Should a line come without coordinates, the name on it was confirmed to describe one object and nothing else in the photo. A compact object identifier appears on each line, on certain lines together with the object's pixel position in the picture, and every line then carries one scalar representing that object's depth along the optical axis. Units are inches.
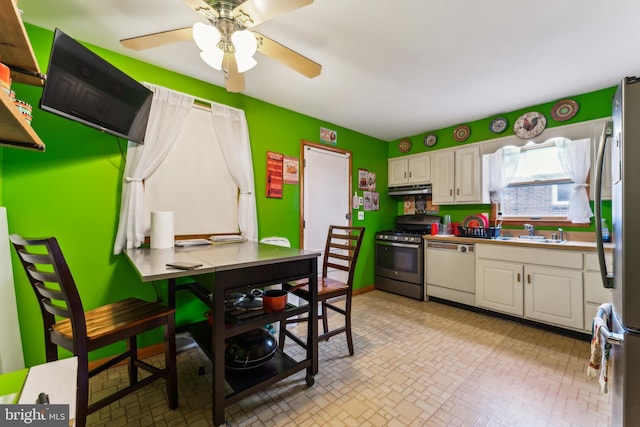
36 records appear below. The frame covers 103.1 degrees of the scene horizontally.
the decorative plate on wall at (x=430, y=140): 156.1
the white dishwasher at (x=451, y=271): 124.7
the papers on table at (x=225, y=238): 93.2
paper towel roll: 77.5
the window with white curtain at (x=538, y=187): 116.8
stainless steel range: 142.3
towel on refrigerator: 41.8
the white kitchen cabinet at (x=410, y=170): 155.5
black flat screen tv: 55.1
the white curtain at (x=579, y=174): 106.0
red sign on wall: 117.0
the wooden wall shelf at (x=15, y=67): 35.5
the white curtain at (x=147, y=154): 80.1
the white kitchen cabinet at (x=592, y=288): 90.2
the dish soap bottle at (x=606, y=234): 97.7
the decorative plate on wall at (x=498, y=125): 128.1
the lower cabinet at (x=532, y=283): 95.9
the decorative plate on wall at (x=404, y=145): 169.2
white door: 132.7
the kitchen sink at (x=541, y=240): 108.3
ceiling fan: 50.6
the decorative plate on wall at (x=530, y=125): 118.0
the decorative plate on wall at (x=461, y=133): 142.4
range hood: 154.7
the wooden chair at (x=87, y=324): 45.7
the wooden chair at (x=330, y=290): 78.1
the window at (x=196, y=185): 89.1
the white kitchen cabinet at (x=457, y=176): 134.8
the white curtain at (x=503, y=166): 126.4
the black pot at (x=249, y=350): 64.9
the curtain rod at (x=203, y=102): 95.9
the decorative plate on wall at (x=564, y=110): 109.7
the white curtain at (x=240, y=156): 101.7
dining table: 53.7
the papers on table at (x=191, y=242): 84.0
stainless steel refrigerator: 34.4
